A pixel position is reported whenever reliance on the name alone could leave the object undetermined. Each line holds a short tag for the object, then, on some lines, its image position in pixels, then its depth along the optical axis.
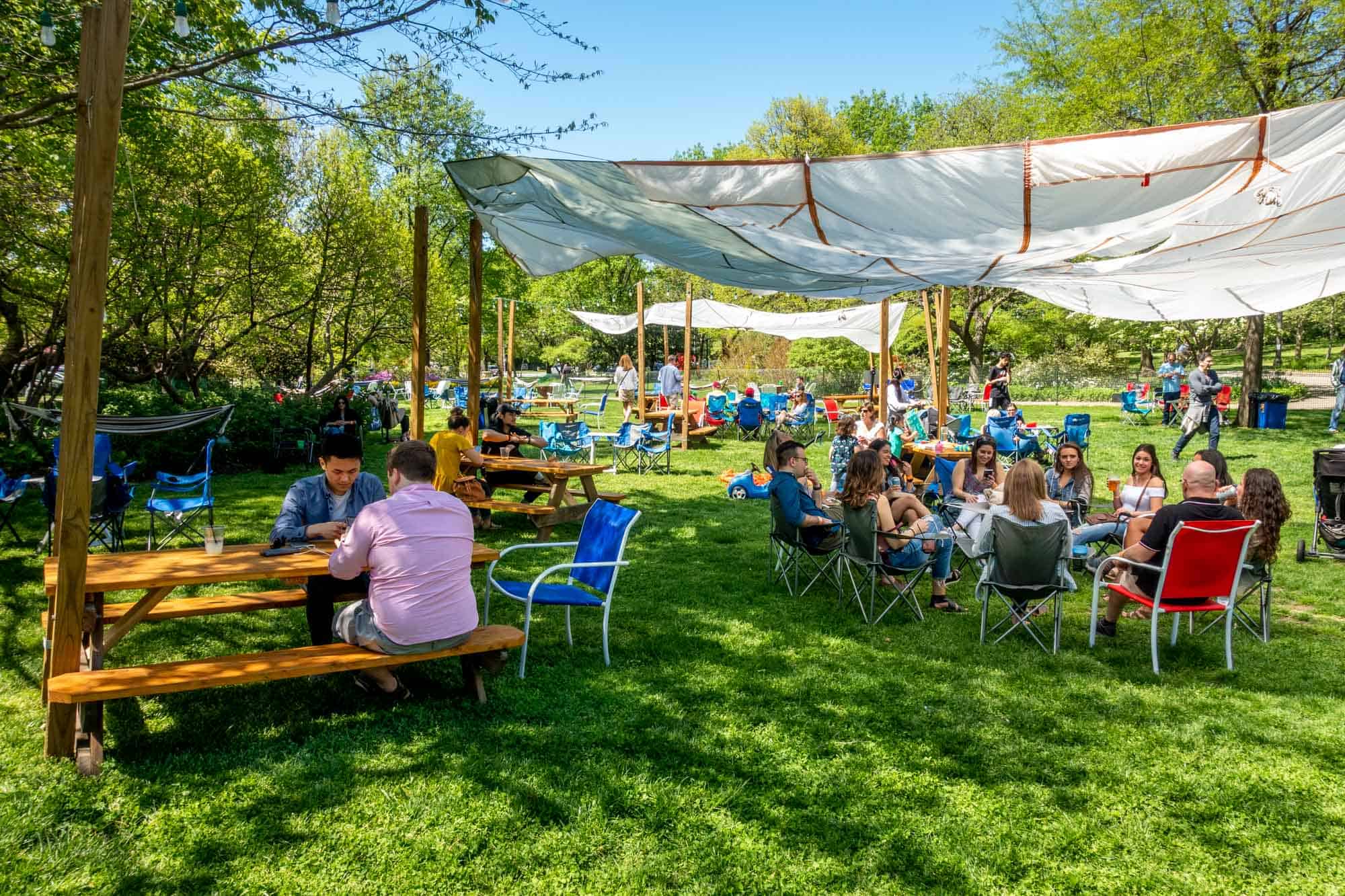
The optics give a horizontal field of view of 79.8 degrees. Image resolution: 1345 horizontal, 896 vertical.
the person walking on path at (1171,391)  17.20
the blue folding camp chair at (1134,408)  17.89
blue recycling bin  15.84
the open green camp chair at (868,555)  5.36
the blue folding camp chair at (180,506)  7.07
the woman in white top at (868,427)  10.39
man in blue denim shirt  4.06
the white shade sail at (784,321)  16.69
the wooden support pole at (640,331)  14.04
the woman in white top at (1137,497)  6.16
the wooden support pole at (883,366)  10.29
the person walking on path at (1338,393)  14.91
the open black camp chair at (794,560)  5.96
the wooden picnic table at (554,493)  7.68
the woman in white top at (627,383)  18.53
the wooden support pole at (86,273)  3.05
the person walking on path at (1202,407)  12.16
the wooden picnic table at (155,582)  3.38
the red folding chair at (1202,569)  4.48
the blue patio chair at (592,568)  4.50
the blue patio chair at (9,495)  6.71
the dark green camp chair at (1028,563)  4.76
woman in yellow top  7.66
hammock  7.68
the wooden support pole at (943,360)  8.84
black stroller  6.72
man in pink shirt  3.44
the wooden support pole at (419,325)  6.44
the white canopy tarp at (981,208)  3.36
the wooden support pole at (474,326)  7.11
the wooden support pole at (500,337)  18.17
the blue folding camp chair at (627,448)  11.84
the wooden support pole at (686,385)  13.82
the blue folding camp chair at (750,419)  15.69
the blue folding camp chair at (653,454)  11.83
